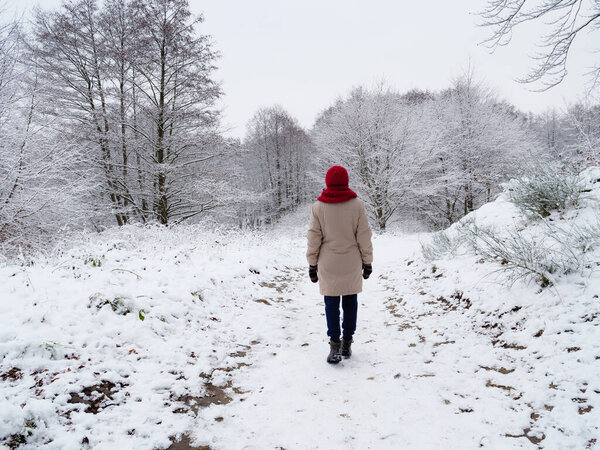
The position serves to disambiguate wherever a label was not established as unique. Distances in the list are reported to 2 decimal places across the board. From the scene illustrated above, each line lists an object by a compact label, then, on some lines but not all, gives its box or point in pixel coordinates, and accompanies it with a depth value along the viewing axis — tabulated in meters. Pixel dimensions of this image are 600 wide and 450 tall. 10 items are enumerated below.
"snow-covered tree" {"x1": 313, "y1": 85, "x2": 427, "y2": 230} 16.64
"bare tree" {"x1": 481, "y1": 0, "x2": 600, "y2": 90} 5.57
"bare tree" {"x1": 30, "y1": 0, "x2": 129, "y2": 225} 11.09
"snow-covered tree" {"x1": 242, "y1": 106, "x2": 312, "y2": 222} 34.59
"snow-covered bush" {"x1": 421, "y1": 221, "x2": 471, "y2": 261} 6.30
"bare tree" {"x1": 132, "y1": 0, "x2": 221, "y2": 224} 10.59
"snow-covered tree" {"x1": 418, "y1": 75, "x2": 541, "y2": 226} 18.10
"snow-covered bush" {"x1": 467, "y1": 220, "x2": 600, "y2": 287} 3.30
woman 3.26
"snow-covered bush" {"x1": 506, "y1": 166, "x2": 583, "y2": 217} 4.62
